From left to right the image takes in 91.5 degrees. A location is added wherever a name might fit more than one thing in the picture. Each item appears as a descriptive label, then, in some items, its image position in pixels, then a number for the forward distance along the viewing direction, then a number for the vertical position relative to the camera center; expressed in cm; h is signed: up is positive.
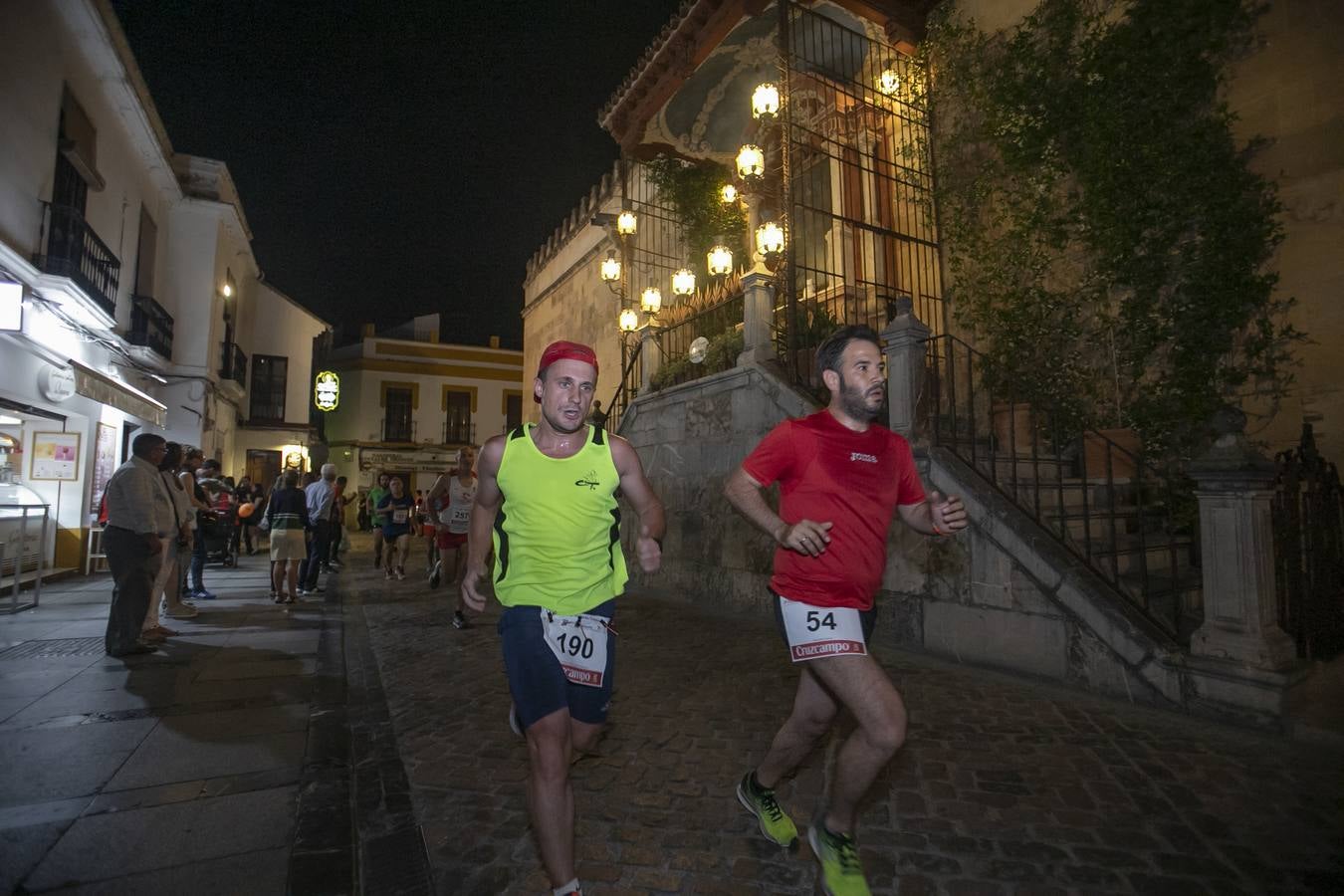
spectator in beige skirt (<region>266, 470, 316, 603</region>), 820 -44
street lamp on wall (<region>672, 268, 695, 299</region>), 1244 +411
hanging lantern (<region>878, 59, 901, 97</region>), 981 +625
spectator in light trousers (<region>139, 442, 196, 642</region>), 618 -61
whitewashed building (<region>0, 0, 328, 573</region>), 895 +413
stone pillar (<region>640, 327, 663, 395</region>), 1019 +222
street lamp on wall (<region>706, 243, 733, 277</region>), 1197 +438
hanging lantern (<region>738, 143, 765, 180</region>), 1071 +553
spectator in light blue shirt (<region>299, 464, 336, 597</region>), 959 -23
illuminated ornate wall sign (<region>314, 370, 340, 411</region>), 2189 +356
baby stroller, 1017 -49
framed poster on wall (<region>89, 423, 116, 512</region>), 1130 +66
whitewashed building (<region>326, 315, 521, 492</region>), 3159 +467
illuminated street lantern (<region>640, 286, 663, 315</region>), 1366 +416
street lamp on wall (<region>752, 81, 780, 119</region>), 950 +578
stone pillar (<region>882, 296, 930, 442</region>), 581 +125
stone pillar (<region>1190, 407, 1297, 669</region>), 377 -31
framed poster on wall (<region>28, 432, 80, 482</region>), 1004 +59
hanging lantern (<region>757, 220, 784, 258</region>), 959 +382
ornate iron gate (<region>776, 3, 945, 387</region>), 895 +511
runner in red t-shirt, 220 -20
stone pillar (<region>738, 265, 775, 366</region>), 765 +219
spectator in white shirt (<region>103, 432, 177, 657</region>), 548 -43
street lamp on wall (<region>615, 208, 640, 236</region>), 1441 +605
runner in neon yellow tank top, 213 -21
